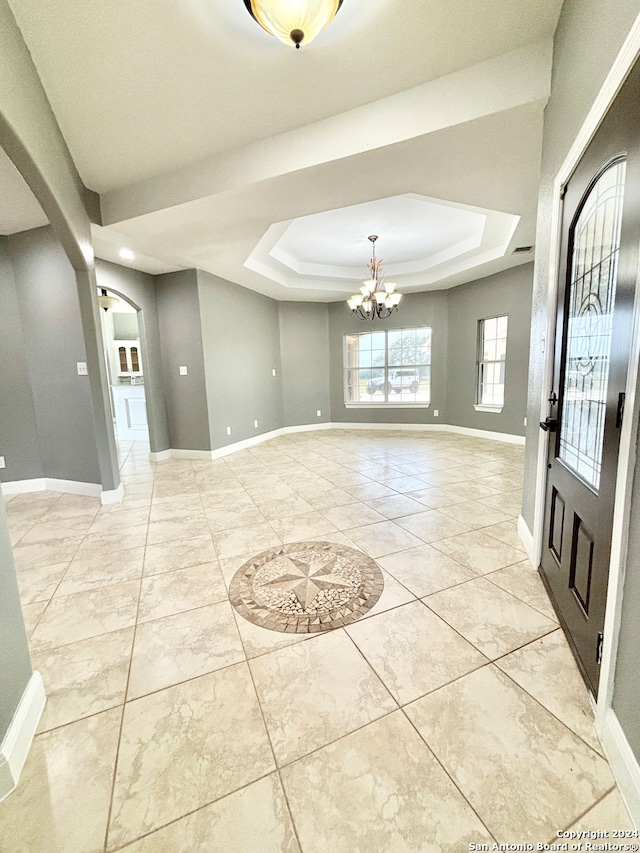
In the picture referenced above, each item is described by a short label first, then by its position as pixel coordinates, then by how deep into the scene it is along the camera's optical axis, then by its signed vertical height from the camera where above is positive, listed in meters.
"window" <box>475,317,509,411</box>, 5.78 +0.08
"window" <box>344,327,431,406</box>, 6.91 +0.05
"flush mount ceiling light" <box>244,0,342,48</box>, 1.40 +1.47
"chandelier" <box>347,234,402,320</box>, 4.90 +1.07
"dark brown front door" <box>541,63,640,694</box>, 1.08 -0.02
